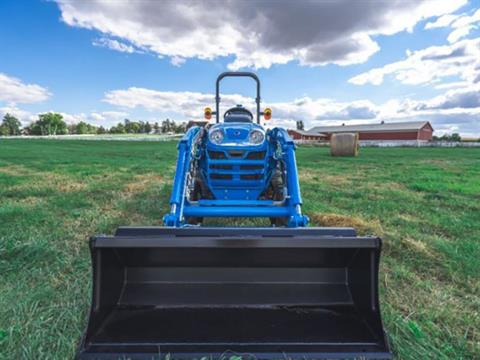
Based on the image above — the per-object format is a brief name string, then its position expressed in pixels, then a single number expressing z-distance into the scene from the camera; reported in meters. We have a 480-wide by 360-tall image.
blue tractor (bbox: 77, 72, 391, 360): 1.80
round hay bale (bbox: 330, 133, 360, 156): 19.47
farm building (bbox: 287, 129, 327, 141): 77.94
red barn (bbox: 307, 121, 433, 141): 62.47
